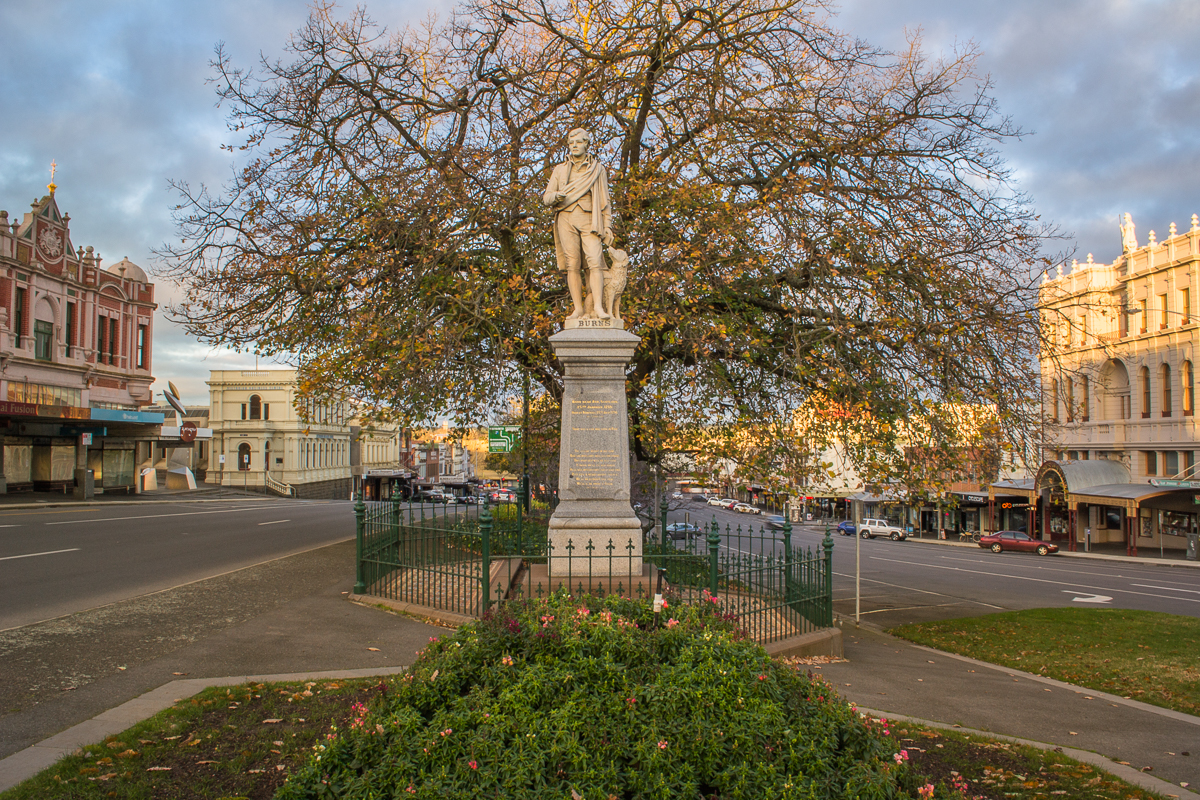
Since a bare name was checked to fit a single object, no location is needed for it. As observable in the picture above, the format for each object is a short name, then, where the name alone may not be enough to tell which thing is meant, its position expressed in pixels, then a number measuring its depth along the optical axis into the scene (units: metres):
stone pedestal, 8.62
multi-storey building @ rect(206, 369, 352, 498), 65.00
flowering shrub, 3.31
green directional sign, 17.02
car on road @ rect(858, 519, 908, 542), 47.62
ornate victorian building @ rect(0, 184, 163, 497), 34.28
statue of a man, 8.88
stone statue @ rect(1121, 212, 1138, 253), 36.91
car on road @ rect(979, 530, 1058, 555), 36.86
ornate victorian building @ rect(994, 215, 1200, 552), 33.88
